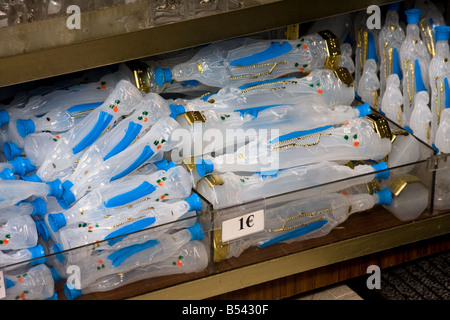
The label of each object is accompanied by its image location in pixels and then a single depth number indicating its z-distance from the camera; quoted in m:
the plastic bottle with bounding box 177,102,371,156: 2.18
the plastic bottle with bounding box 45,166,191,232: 1.99
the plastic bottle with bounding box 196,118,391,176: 2.18
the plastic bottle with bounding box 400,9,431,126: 2.48
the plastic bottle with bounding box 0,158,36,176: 2.08
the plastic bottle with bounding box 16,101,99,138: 2.16
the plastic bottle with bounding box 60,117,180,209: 2.05
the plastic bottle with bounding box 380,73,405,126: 2.51
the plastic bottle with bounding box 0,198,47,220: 2.00
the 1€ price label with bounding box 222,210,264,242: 2.03
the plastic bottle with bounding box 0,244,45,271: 1.92
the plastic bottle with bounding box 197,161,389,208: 2.12
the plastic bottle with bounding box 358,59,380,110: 2.57
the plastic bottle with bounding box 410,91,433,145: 2.45
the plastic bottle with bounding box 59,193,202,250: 1.95
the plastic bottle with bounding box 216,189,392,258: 2.15
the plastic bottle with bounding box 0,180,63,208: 1.95
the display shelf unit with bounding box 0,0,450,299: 1.82
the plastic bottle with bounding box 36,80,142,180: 2.09
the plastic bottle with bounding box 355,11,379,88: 2.60
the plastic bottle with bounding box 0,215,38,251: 1.93
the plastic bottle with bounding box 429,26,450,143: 2.39
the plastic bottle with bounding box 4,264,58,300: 1.84
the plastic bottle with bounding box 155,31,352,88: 2.33
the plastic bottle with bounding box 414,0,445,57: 2.56
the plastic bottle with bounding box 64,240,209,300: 2.00
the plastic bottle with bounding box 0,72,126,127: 2.19
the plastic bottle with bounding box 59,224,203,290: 1.93
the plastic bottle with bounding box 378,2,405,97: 2.54
